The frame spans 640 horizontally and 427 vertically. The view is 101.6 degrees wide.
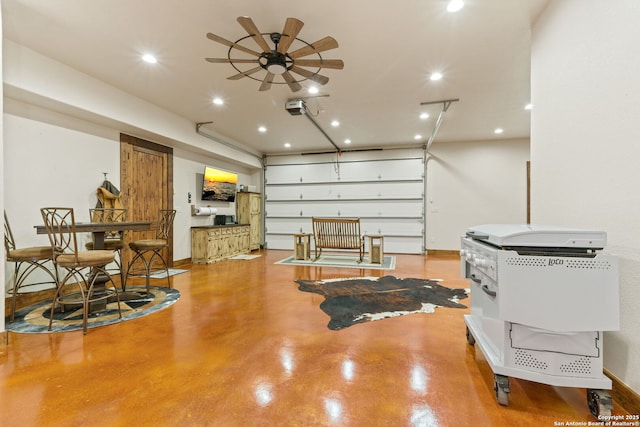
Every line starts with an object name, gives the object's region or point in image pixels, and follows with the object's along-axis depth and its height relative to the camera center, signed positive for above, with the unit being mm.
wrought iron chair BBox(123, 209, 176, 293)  3445 -410
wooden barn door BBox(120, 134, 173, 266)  4523 +619
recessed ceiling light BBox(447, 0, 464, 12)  2254 +1829
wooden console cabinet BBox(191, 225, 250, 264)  5773 -683
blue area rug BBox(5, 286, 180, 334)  2521 -1089
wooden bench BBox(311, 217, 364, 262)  5687 -469
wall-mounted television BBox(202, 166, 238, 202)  6207 +735
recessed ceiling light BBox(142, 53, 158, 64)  3084 +1875
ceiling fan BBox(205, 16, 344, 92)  2273 +1584
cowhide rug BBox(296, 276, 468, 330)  2838 -1093
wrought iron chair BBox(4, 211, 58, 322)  2570 -409
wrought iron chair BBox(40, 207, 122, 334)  2422 -425
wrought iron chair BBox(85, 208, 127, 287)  3412 -82
